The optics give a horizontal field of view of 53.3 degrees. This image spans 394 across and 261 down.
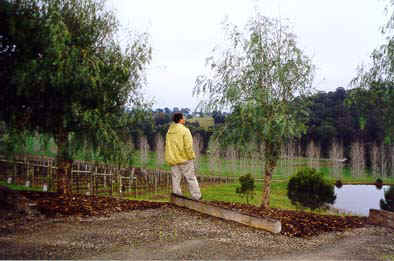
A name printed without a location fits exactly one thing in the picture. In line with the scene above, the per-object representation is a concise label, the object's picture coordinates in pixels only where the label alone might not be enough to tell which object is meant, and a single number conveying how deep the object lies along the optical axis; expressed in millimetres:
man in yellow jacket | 11297
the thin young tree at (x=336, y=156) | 81188
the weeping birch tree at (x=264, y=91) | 13453
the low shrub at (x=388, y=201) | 28703
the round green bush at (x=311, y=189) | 27078
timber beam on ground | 9305
